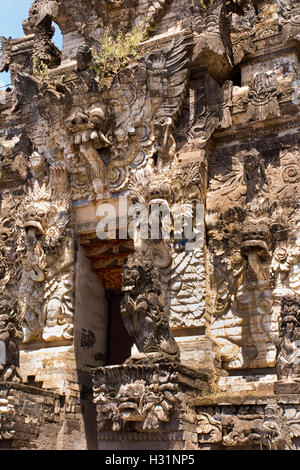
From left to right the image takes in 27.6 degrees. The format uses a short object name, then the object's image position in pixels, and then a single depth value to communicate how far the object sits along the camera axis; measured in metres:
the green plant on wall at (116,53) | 13.06
